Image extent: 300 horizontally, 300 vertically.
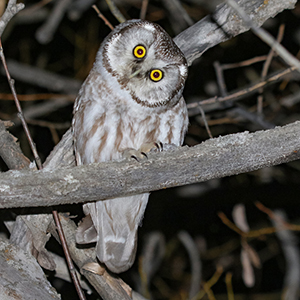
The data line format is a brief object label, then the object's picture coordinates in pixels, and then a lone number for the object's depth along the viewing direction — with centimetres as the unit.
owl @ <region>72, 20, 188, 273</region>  428
